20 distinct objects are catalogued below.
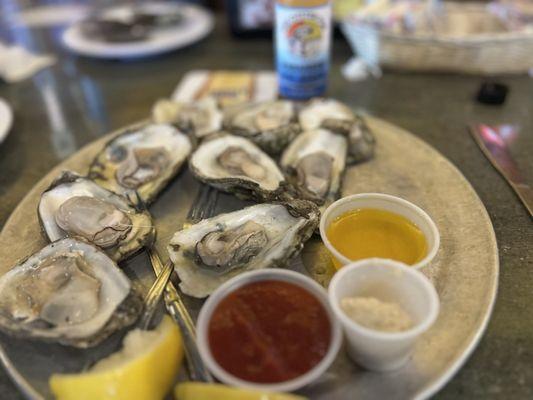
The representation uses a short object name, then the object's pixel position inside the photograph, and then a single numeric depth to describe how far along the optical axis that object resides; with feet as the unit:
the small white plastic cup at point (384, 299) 0.57
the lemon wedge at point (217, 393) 0.51
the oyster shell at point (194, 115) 1.09
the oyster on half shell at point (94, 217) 0.78
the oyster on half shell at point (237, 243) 0.73
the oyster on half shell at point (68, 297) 0.63
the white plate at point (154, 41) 1.57
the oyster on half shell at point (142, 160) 0.93
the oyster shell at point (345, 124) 1.01
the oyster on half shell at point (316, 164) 0.90
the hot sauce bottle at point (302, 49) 1.12
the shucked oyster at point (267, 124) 1.00
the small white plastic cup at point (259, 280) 0.54
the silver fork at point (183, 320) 0.61
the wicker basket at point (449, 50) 1.35
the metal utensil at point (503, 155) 0.97
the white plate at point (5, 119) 1.17
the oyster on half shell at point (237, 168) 0.86
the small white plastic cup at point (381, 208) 0.71
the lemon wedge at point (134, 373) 0.55
